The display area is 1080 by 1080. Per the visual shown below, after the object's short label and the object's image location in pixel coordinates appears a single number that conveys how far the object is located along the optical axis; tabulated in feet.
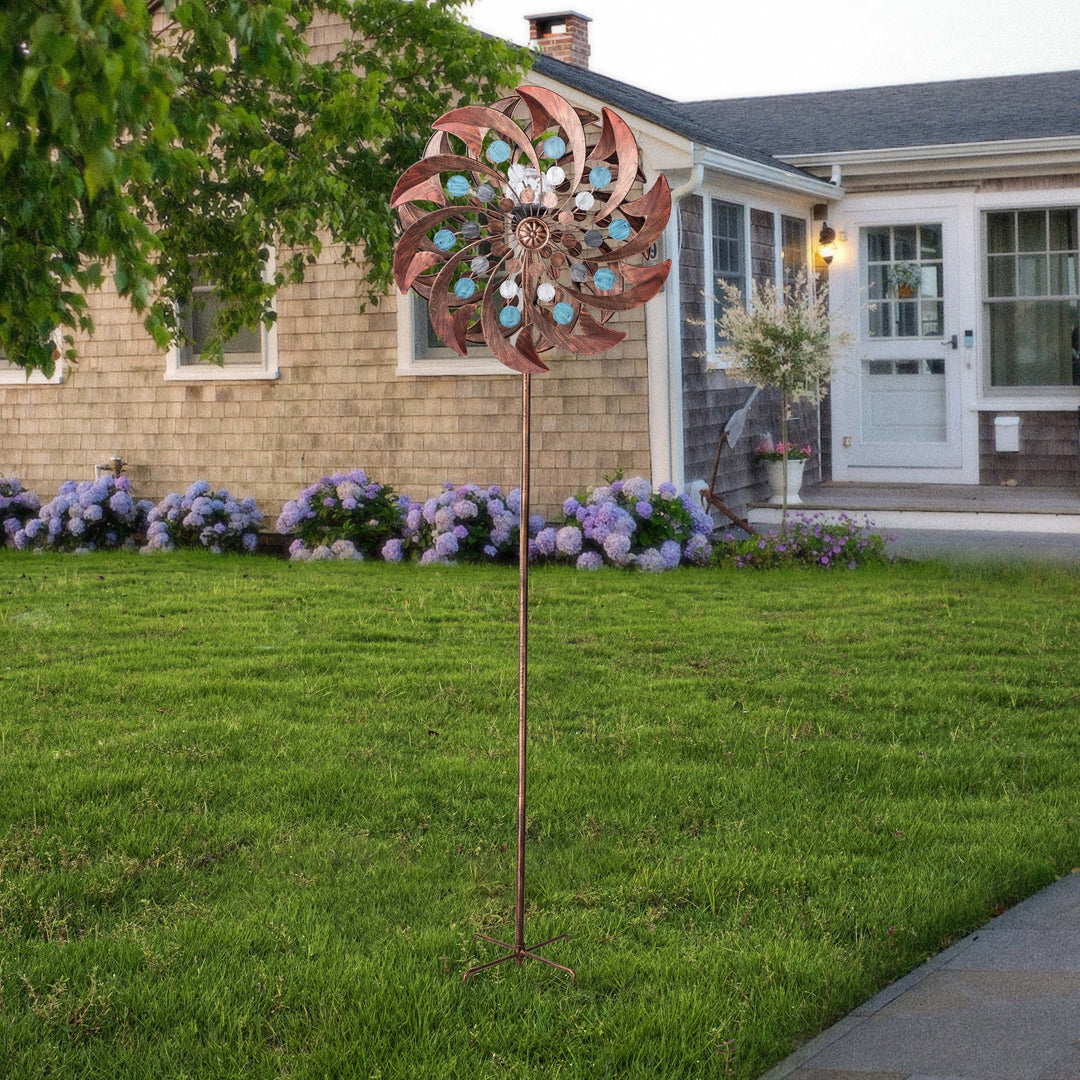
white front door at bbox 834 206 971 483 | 42.88
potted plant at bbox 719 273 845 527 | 34.73
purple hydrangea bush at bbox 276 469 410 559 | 37.88
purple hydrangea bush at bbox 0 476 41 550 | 42.63
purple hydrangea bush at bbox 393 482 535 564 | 36.01
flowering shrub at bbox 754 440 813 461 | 40.24
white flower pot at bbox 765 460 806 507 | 40.16
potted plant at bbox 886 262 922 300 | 43.27
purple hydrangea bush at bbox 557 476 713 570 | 34.37
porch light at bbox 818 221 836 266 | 43.48
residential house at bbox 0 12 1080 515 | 37.11
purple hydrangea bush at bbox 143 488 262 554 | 40.32
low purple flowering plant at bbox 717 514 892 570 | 34.01
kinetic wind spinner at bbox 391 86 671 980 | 11.90
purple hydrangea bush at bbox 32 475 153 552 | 41.70
